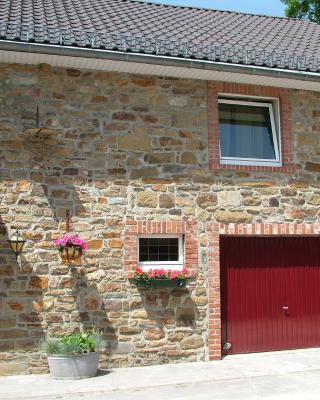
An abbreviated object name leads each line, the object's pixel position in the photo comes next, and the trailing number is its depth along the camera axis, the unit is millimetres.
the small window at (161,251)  9219
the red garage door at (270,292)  9750
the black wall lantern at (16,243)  8344
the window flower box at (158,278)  8820
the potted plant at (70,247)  8430
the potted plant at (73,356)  7930
